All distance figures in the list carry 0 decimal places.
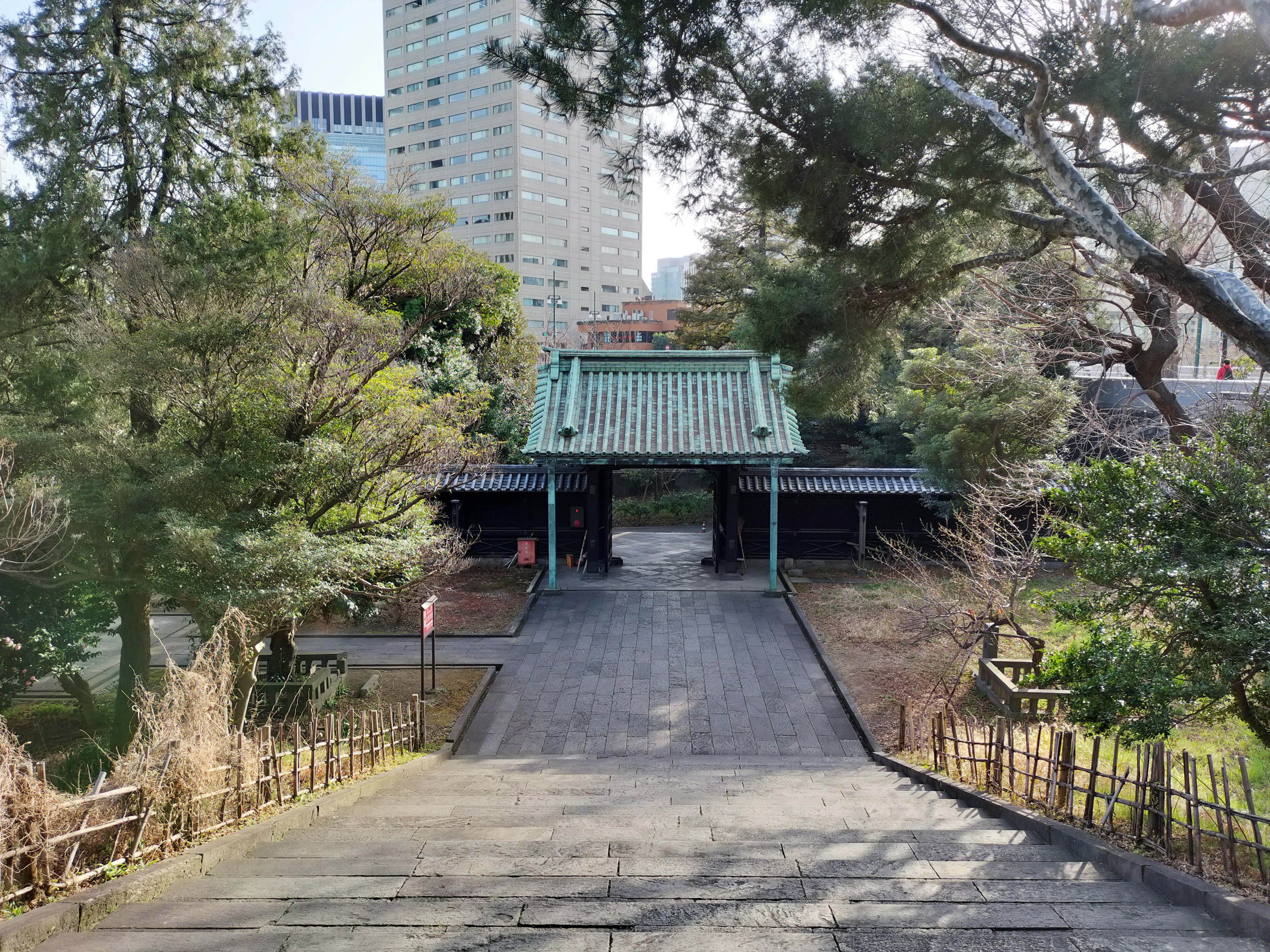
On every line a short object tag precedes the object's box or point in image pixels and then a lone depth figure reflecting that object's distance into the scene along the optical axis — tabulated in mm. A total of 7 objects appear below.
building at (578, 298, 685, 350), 52750
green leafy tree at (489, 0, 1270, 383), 7359
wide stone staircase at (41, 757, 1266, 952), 4066
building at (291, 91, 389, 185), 109250
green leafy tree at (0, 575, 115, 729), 9883
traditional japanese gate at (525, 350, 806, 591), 17188
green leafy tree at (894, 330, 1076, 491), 12727
